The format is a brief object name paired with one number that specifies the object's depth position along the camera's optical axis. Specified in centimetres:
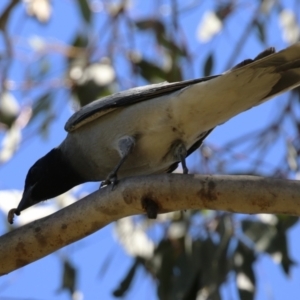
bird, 760
